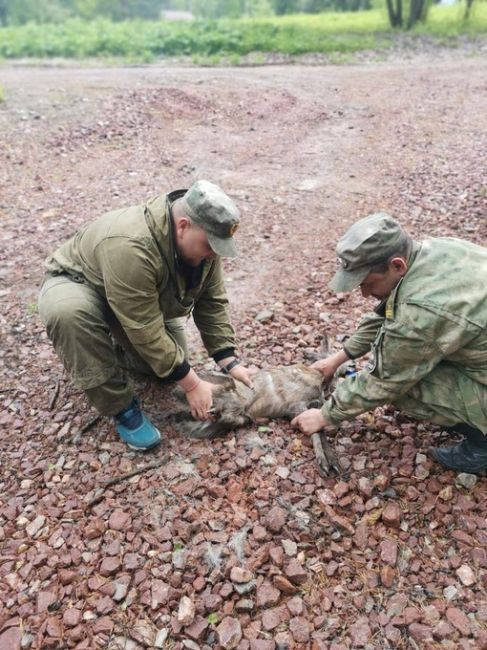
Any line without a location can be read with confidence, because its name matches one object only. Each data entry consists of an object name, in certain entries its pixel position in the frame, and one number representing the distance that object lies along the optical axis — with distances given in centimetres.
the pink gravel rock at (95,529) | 279
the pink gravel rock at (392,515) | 272
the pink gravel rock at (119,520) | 282
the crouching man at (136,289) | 279
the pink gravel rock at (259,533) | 268
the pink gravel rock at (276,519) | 272
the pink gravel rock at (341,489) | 288
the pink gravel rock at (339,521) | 270
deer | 332
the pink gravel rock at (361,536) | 266
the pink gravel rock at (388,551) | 256
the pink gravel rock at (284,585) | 246
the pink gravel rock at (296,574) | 249
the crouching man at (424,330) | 244
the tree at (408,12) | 1931
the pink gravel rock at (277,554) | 256
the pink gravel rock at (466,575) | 246
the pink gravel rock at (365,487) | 288
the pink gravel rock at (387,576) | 248
